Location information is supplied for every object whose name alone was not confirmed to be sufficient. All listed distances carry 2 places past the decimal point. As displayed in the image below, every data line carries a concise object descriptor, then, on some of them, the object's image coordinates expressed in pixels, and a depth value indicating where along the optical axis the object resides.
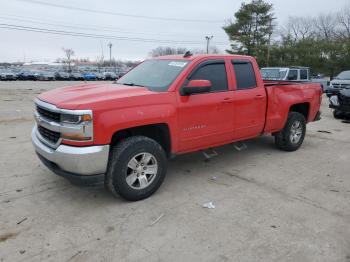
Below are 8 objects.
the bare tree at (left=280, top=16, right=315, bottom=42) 59.81
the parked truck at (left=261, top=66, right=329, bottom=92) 16.31
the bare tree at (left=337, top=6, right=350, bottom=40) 52.65
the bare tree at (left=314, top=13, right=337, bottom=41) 54.65
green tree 40.59
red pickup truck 3.69
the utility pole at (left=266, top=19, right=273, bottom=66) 35.78
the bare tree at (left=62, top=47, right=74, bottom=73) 107.88
